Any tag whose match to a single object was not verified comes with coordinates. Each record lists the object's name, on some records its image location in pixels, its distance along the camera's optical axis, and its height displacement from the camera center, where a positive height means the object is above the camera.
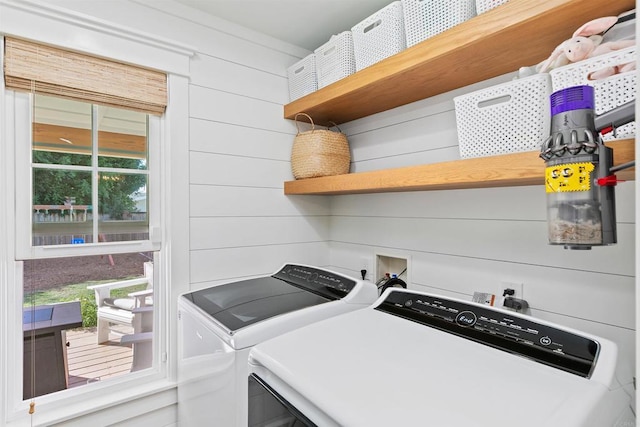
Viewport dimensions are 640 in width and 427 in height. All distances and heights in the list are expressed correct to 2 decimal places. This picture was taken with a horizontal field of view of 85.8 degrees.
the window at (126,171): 1.40 +0.32
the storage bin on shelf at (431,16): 1.24 +0.77
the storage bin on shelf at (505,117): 1.07 +0.33
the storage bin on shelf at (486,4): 1.12 +0.71
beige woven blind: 1.38 +0.65
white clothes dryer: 0.68 -0.37
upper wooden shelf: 1.01 +0.61
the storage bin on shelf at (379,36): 1.48 +0.82
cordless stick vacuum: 0.68 +0.08
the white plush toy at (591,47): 0.91 +0.47
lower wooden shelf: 1.01 +0.16
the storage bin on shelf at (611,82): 0.86 +0.34
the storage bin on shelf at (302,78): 1.96 +0.85
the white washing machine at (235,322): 1.15 -0.37
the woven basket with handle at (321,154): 1.94 +0.39
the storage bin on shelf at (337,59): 1.72 +0.84
